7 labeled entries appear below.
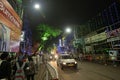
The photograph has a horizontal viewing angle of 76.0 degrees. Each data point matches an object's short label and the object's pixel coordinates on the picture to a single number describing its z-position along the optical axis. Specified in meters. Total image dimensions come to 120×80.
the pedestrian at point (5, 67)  2.45
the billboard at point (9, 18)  3.94
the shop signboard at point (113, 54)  10.79
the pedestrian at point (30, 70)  3.98
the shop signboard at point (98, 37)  13.76
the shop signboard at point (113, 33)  11.44
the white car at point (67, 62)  9.20
